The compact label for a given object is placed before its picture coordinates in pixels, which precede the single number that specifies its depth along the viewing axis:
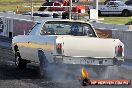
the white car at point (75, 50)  13.39
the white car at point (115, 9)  52.88
